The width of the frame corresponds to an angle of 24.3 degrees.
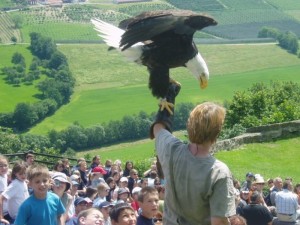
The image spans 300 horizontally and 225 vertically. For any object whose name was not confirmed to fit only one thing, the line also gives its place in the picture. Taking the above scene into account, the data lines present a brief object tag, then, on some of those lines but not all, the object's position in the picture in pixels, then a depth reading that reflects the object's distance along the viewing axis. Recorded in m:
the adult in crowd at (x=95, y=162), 13.38
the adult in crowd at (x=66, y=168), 11.88
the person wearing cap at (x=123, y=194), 9.23
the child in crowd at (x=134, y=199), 9.32
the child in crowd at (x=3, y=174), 8.02
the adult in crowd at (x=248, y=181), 12.81
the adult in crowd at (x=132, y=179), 12.08
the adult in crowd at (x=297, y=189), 12.20
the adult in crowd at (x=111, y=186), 10.50
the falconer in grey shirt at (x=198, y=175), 3.39
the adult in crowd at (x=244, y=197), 9.93
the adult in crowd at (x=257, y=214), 8.41
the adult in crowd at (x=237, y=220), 5.87
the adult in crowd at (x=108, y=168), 12.88
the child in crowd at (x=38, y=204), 6.21
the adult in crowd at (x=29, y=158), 11.55
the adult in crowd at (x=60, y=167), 11.64
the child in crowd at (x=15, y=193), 7.39
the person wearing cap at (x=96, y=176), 10.63
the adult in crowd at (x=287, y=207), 8.73
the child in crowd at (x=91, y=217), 5.33
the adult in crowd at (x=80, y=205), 7.79
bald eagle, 4.23
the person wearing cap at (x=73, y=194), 7.98
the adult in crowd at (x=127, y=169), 13.45
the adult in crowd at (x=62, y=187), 7.47
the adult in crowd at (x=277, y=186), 12.19
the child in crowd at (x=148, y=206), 6.04
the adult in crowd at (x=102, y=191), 8.95
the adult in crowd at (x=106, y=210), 7.58
